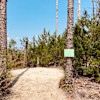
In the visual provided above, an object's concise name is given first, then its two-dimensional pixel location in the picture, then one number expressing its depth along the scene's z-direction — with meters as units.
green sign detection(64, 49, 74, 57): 4.75
